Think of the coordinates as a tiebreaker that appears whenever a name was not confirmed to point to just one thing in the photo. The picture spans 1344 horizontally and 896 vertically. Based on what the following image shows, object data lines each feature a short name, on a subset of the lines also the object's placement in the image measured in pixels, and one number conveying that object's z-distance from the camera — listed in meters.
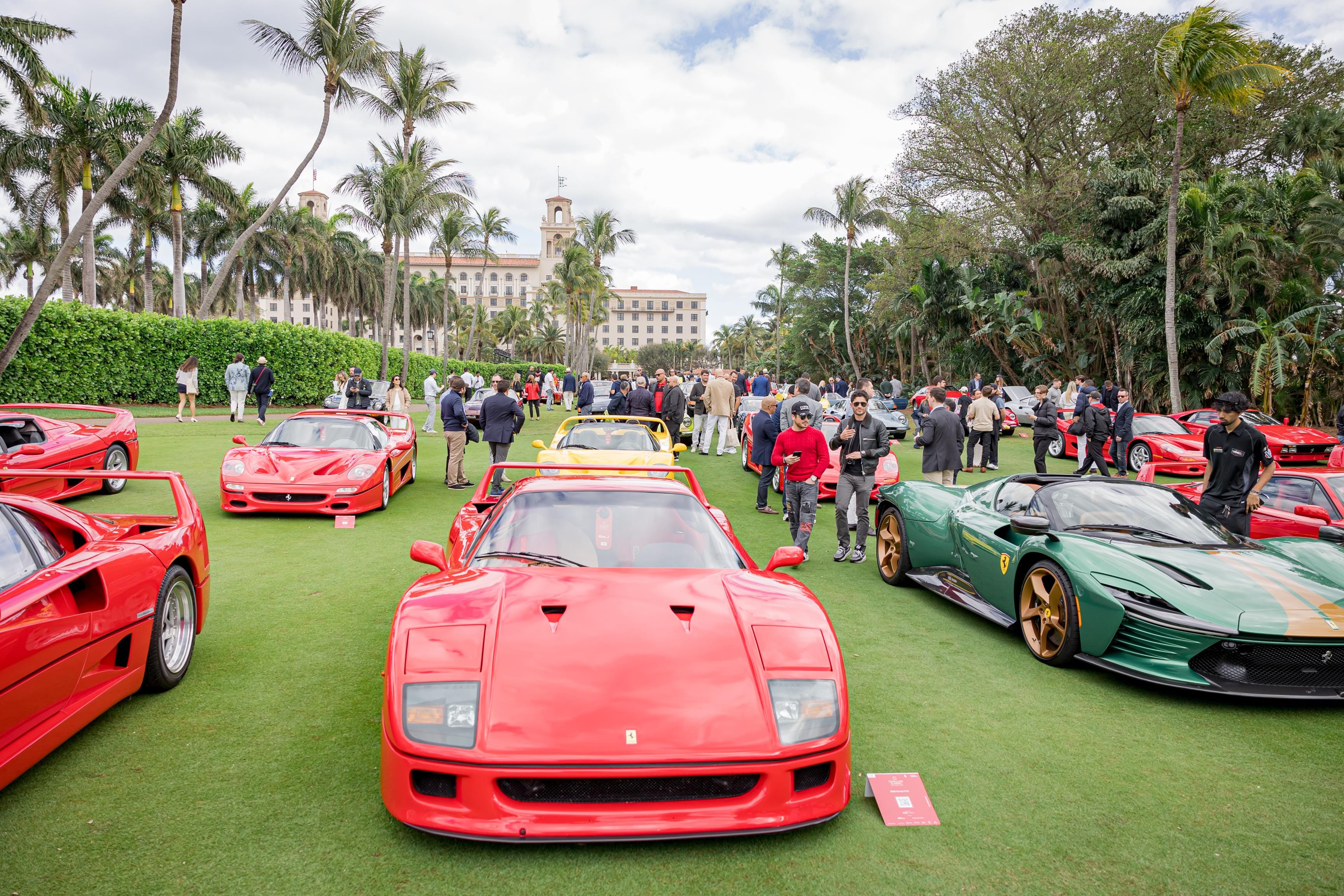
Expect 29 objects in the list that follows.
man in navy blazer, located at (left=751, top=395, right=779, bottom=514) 10.22
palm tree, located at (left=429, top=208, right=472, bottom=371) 40.78
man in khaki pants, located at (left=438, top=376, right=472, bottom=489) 11.07
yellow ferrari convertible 8.75
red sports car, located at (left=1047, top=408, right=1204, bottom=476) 13.85
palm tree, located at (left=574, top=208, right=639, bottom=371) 54.25
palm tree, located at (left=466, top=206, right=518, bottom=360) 50.00
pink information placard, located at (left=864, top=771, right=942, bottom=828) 2.77
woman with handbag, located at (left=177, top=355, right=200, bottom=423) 18.12
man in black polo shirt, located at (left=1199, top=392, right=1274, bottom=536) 6.37
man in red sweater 7.11
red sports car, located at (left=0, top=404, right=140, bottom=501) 7.80
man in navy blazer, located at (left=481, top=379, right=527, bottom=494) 10.77
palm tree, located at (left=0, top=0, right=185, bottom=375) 16.91
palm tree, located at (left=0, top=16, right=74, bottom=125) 19.69
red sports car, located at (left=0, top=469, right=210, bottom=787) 2.66
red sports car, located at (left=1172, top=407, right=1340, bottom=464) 14.00
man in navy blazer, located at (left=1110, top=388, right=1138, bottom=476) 13.09
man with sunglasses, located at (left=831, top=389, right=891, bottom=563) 7.31
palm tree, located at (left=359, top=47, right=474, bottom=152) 27.97
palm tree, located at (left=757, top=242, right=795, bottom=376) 67.50
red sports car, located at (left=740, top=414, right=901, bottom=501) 10.43
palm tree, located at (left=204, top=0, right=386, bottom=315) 23.64
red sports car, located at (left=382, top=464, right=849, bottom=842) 2.34
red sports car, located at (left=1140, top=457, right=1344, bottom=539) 7.03
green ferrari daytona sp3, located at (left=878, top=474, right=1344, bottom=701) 3.85
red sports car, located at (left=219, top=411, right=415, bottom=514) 8.39
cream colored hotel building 120.06
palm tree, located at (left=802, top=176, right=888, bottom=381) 42.50
